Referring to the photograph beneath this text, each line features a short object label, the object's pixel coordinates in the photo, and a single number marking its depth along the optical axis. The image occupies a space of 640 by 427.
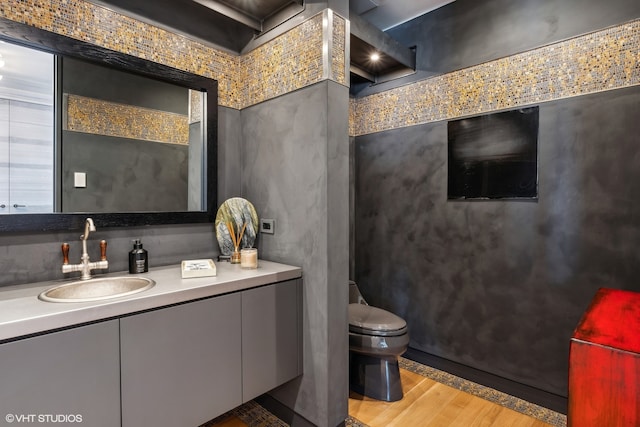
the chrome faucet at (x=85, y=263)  1.45
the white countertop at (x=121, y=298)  1.02
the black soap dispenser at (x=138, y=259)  1.61
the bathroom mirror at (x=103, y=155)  1.41
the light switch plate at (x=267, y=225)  1.98
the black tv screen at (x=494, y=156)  2.08
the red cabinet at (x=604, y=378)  0.95
